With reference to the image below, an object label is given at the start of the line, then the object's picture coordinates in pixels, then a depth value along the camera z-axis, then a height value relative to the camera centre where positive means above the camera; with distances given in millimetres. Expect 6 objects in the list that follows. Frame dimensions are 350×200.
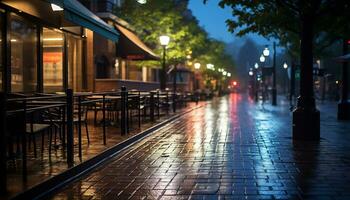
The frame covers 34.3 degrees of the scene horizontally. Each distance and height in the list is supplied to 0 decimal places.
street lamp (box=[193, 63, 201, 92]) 78656 +364
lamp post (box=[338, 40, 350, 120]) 22500 -575
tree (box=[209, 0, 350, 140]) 14336 +1821
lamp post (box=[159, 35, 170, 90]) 27250 +2146
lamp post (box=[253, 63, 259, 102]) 56659 +12
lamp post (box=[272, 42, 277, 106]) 44125 -498
